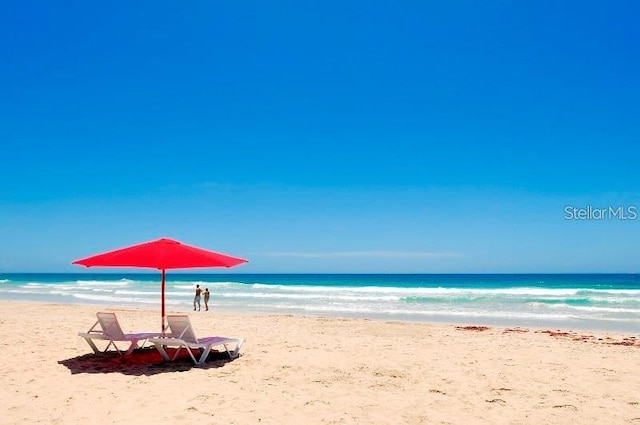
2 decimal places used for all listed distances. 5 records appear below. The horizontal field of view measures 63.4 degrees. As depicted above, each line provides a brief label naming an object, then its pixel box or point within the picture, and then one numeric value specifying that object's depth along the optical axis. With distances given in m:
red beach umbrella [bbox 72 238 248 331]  8.10
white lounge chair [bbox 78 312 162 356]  8.28
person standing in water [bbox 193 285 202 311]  21.58
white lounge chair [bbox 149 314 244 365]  7.71
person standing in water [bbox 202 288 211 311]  21.61
